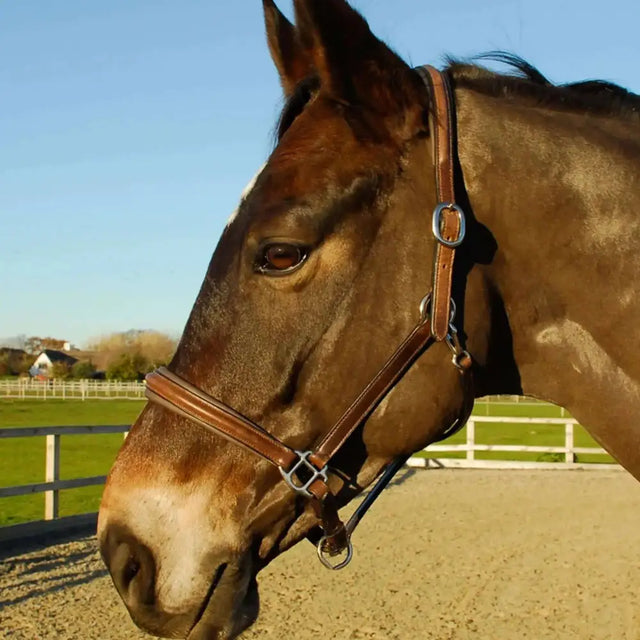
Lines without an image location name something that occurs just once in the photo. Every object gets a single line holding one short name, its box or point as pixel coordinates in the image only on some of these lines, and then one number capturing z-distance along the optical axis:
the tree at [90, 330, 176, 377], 72.39
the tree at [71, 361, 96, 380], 80.81
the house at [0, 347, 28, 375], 90.94
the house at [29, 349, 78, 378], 96.69
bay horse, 1.80
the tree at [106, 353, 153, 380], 69.22
